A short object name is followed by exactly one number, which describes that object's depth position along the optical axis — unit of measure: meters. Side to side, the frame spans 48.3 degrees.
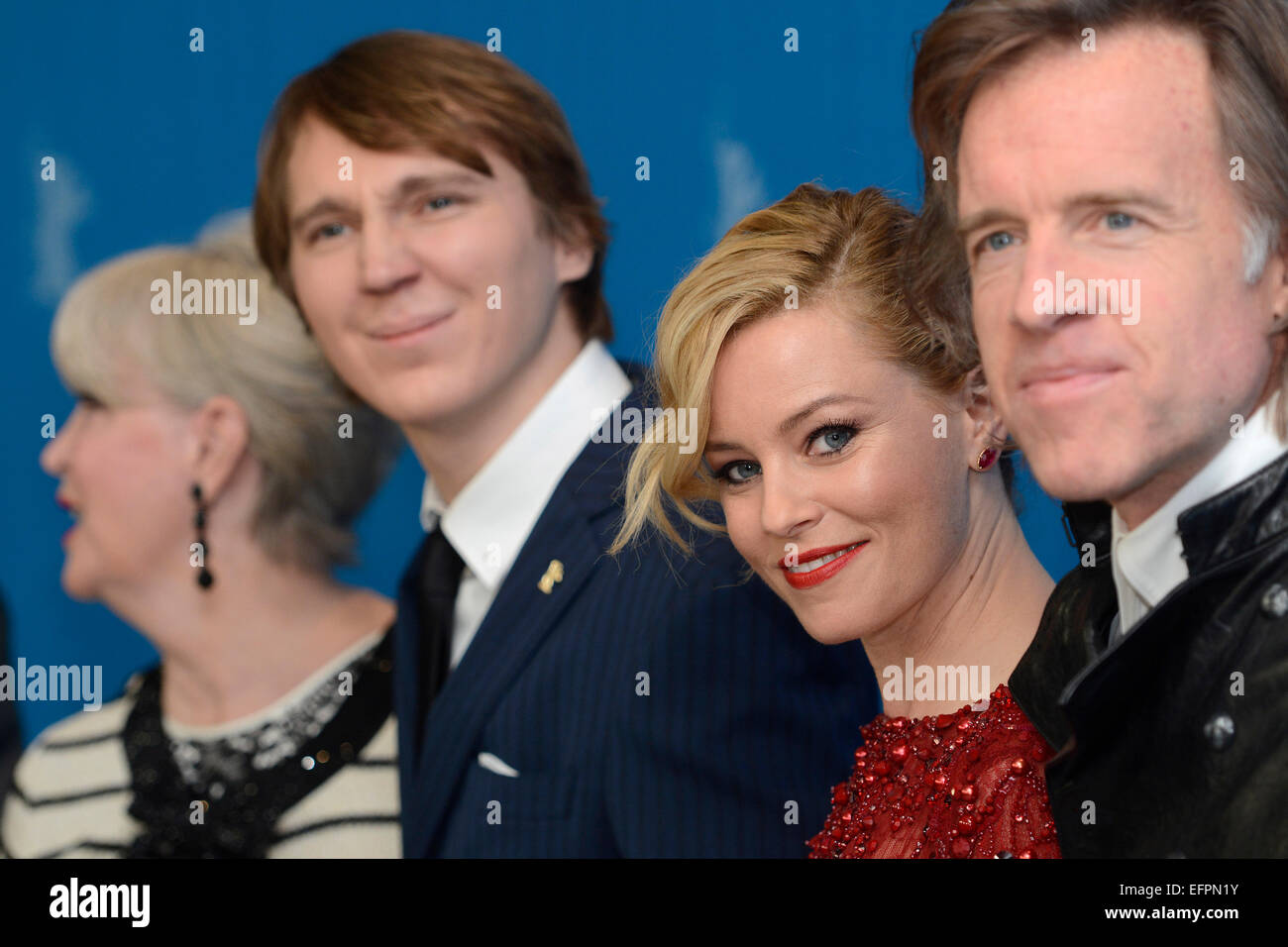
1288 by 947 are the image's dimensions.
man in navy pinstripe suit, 2.12
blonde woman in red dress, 1.92
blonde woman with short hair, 2.71
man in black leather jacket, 1.48
